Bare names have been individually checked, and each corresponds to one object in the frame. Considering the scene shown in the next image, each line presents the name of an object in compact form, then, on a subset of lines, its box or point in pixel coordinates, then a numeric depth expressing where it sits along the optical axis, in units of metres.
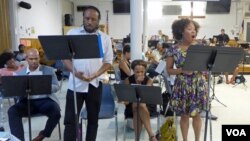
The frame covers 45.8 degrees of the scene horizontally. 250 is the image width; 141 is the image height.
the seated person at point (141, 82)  3.58
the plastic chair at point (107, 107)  3.58
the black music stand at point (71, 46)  2.61
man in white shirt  2.94
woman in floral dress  3.12
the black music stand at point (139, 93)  2.79
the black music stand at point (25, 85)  2.98
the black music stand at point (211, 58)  2.73
